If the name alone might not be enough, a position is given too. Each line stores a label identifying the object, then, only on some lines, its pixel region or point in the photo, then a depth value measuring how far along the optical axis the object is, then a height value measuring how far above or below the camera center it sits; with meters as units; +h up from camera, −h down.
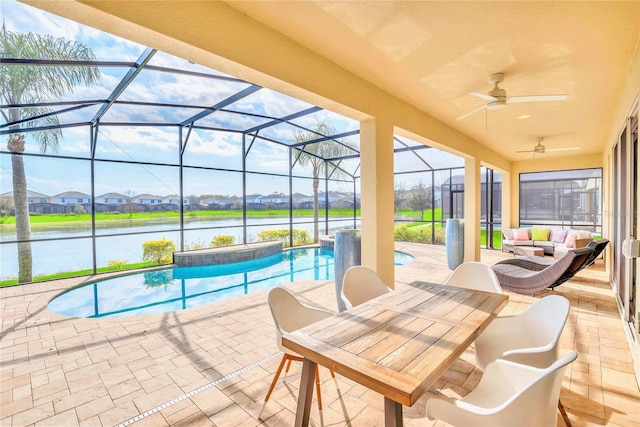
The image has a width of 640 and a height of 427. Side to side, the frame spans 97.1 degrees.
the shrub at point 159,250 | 8.09 -1.11
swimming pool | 5.07 -1.68
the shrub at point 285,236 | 10.46 -1.00
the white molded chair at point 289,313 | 2.14 -0.85
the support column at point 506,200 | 9.45 +0.24
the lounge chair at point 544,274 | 4.07 -1.08
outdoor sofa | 7.24 -0.91
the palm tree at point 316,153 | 9.42 +2.10
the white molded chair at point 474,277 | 2.96 -0.75
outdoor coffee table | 7.46 -1.17
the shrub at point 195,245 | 8.96 -1.08
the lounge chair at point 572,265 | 4.28 -0.99
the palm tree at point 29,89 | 4.21 +2.37
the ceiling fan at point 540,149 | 6.34 +1.43
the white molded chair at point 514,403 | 1.20 -0.92
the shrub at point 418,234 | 10.73 -1.05
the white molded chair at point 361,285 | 2.74 -0.76
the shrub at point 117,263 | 7.90 -1.44
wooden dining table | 1.29 -0.75
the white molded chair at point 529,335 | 1.67 -0.89
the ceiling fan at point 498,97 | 3.12 +1.26
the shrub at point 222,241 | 9.28 -0.98
